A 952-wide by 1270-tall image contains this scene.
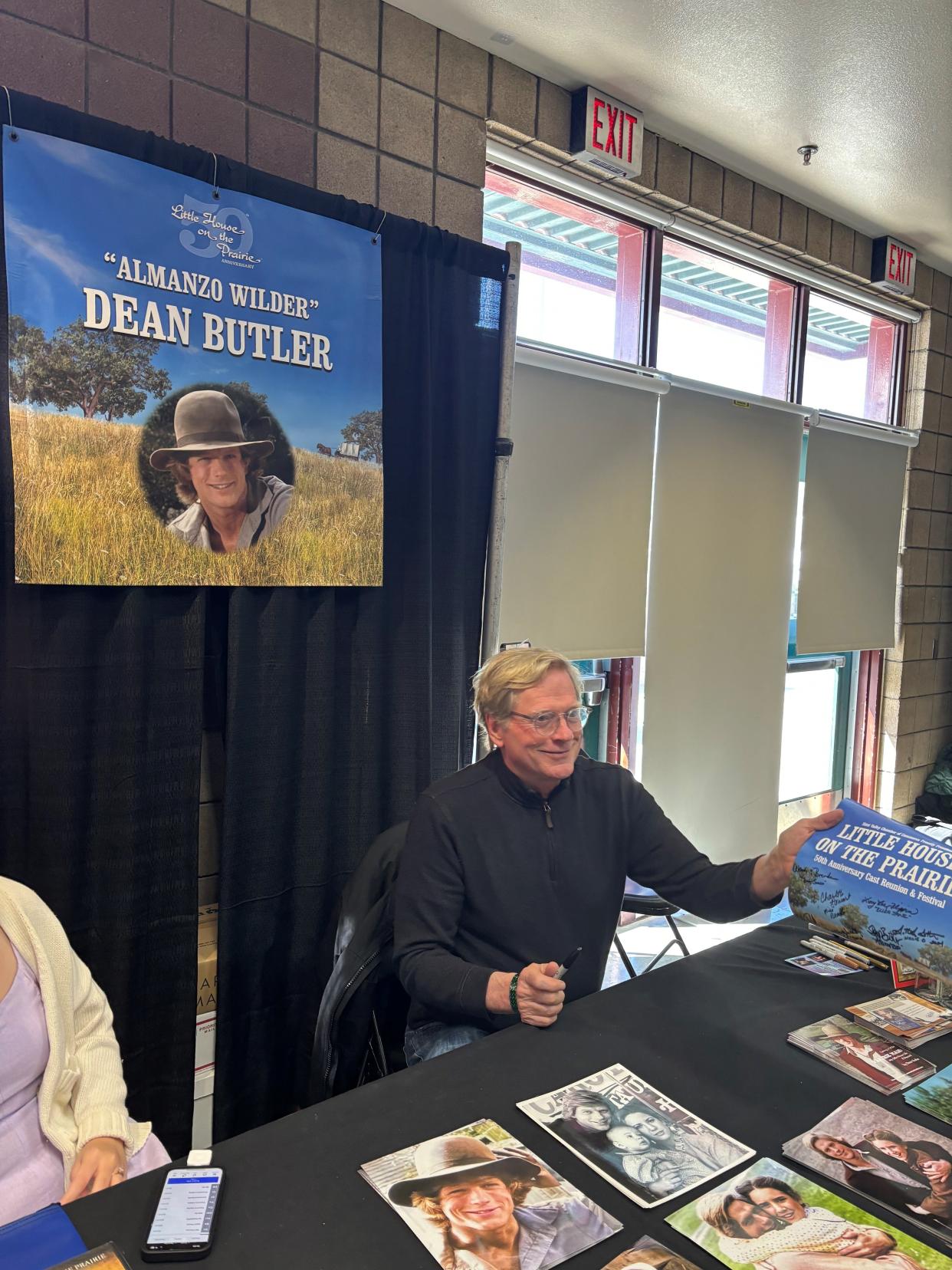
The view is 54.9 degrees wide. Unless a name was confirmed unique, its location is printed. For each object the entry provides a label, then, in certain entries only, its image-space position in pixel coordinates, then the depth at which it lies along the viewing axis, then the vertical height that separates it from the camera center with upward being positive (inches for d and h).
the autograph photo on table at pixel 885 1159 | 40.4 -27.5
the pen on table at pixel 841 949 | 67.4 -28.1
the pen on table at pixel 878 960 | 66.3 -28.1
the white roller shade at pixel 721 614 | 130.5 -6.5
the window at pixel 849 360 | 157.5 +38.4
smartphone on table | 36.8 -27.7
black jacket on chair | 67.2 -32.5
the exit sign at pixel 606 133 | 109.0 +52.4
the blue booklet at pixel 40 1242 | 36.3 -28.2
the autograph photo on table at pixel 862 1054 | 51.0 -27.8
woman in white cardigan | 51.9 -31.9
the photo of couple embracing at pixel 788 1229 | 37.2 -27.6
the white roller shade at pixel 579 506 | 111.5 +7.5
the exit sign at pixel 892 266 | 153.9 +52.6
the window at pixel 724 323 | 133.9 +38.4
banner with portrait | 70.6 +14.5
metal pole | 97.8 +9.9
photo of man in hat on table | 37.3 -27.7
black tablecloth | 38.0 -27.9
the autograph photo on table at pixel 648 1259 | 36.5 -27.7
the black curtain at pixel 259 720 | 74.3 -15.1
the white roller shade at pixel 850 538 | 152.3 +6.4
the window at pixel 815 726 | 163.2 -27.9
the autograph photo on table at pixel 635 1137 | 41.8 -27.6
